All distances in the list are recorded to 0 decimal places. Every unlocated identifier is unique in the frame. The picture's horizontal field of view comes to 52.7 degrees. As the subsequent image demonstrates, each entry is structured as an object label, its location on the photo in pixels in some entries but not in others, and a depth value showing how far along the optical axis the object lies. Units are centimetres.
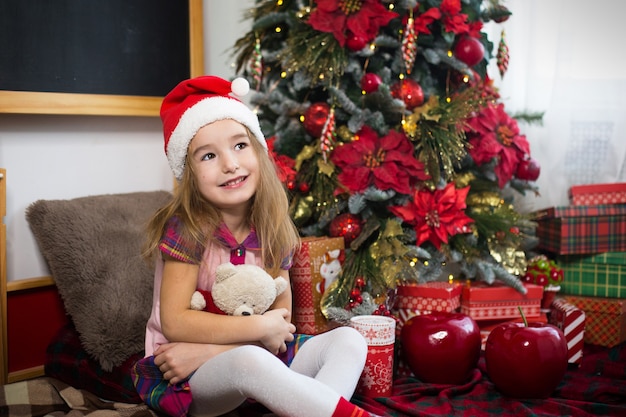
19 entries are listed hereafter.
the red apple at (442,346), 159
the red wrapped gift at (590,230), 202
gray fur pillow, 162
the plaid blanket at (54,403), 142
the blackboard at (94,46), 177
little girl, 130
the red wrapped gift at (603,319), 194
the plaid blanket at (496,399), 147
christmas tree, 174
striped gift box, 181
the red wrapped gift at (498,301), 183
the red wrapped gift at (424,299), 177
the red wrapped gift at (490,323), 186
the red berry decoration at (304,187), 182
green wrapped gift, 200
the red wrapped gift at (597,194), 203
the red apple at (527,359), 150
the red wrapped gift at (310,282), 165
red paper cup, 151
